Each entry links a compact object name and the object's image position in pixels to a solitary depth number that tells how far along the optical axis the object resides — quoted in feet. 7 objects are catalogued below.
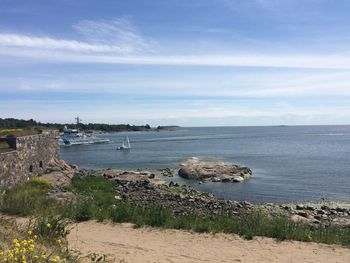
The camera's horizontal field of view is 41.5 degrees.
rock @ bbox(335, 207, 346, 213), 87.76
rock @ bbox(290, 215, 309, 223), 69.92
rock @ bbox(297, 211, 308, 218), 78.79
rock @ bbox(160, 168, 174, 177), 144.11
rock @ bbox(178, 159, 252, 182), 132.46
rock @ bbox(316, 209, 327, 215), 83.49
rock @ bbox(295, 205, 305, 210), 88.53
